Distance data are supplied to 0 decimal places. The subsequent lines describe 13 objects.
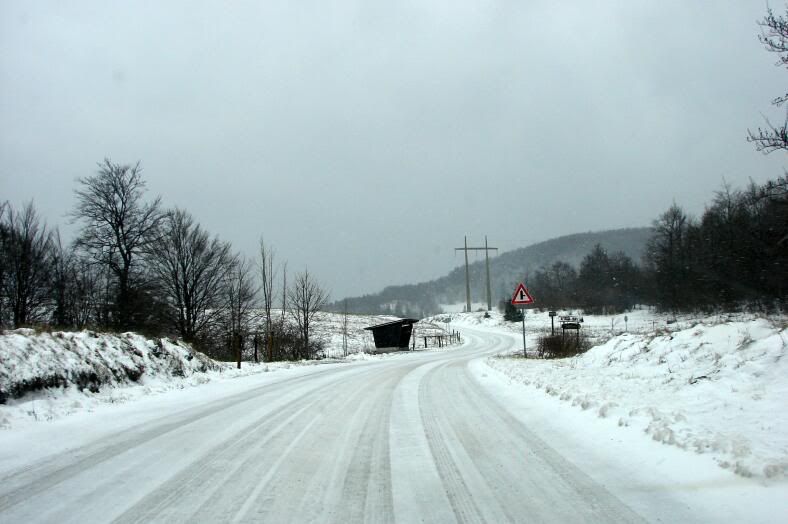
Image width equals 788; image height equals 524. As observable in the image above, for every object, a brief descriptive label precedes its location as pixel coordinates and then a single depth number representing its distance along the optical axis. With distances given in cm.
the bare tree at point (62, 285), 3284
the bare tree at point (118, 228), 3092
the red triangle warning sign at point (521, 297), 1969
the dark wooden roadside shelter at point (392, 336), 4312
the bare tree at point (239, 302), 3569
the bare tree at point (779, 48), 911
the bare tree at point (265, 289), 3656
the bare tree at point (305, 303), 3659
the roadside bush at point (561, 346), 2219
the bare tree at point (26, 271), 3128
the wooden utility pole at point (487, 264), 9588
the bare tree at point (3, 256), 3014
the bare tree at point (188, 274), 3375
